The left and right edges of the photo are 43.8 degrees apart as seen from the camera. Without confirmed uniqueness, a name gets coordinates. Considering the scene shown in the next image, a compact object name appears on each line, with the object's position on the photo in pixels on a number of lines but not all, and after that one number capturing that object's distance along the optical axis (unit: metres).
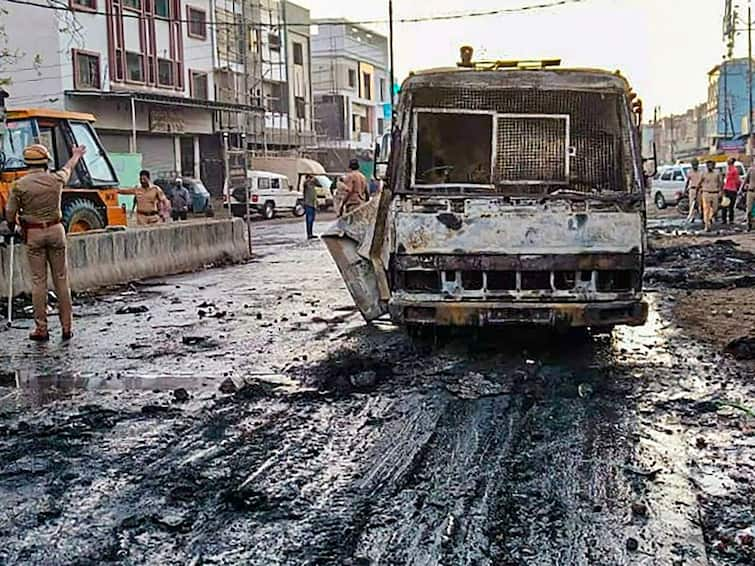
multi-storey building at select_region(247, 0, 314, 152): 50.38
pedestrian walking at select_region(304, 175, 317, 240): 24.16
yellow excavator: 14.88
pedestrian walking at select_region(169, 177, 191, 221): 29.98
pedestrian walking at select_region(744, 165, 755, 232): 22.97
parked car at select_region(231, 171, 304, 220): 37.84
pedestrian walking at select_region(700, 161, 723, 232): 24.98
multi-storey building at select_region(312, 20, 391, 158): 67.69
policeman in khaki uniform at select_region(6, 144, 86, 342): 9.32
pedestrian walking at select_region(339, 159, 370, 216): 18.44
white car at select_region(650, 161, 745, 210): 38.75
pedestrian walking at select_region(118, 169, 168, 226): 19.33
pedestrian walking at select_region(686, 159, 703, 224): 26.14
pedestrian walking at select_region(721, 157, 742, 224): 25.94
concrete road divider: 12.98
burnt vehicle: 7.50
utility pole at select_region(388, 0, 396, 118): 34.81
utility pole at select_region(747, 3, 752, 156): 49.38
